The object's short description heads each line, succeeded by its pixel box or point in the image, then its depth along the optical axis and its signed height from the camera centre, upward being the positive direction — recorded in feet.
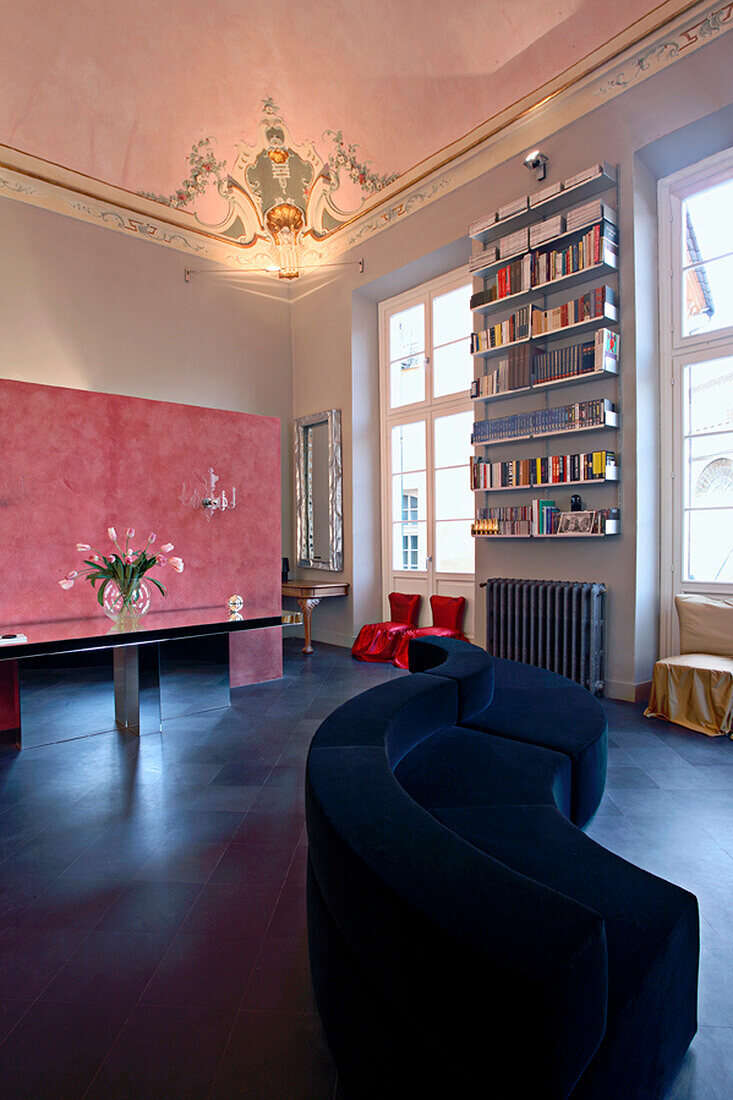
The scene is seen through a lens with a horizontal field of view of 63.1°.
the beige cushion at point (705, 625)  12.64 -2.09
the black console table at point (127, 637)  10.95 -1.90
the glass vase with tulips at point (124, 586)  12.78 -1.02
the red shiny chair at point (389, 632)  19.75 -3.28
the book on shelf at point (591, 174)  13.65 +8.28
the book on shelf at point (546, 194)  14.46 +8.29
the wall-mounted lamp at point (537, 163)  15.21 +9.47
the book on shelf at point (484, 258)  15.97 +7.44
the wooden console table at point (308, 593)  21.18 -2.07
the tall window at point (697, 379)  13.52 +3.49
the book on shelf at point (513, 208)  15.11 +8.34
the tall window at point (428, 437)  19.83 +3.41
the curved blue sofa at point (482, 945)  2.88 -2.50
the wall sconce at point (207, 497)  15.84 +1.10
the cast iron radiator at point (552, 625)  14.26 -2.39
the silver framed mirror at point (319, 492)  22.47 +1.72
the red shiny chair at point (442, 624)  18.79 -2.96
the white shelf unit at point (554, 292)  13.97 +6.15
